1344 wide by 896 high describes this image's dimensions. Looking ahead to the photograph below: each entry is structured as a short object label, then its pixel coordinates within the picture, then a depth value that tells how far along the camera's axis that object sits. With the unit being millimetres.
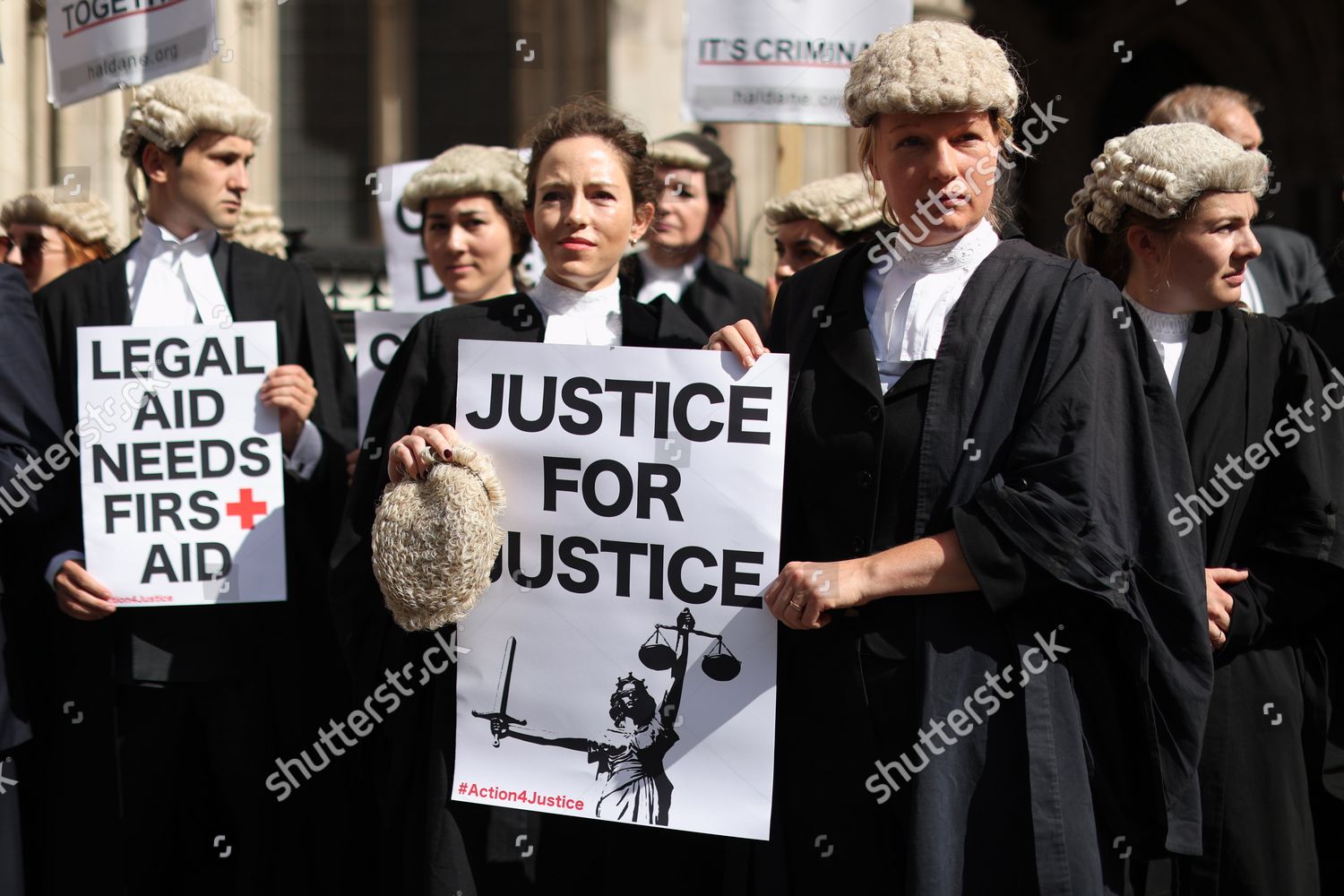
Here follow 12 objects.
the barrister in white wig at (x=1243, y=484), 3244
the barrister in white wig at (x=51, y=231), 4941
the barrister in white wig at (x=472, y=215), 4469
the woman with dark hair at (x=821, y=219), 4855
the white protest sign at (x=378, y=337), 4465
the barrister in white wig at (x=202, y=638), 3879
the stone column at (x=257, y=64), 8812
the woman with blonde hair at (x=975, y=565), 2672
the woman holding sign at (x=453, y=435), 3174
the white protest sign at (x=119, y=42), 5000
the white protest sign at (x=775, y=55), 5750
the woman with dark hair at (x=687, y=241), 5547
